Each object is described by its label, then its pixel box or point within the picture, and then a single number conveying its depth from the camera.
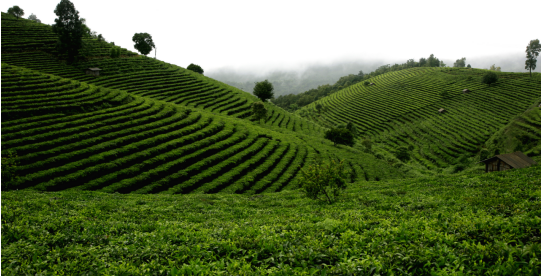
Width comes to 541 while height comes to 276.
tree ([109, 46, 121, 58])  77.42
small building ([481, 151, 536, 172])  31.95
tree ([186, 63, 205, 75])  104.81
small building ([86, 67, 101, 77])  65.83
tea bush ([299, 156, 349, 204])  18.72
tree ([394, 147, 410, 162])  62.14
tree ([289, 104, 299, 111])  146.00
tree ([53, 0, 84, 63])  68.56
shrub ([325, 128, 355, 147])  57.12
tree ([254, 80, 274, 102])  85.75
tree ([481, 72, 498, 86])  98.94
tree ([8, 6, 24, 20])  95.66
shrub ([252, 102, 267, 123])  60.84
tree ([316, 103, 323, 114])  122.52
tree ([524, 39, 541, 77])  98.75
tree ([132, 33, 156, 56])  99.69
